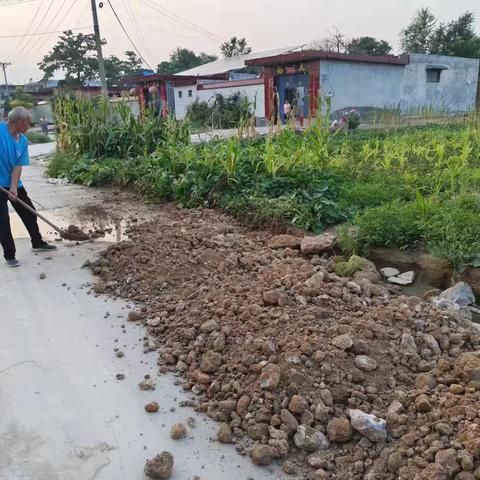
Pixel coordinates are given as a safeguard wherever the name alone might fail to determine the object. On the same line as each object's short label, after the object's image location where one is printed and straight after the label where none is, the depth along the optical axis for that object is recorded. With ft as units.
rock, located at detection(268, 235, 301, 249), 15.83
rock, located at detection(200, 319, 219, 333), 10.18
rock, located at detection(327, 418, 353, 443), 7.37
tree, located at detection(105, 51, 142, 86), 173.88
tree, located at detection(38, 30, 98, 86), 157.48
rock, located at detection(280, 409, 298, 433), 7.57
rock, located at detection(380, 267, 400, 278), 14.37
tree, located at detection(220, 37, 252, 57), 175.22
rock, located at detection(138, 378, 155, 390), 9.02
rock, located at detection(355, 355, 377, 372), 8.45
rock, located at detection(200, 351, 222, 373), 9.13
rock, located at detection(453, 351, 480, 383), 8.03
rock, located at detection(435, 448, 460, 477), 6.41
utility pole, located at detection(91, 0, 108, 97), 47.59
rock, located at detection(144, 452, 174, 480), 6.96
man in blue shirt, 15.74
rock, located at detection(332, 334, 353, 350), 8.75
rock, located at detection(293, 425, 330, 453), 7.31
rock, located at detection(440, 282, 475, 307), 12.39
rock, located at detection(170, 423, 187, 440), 7.77
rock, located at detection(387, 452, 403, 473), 6.72
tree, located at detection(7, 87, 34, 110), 110.81
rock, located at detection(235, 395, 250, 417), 8.05
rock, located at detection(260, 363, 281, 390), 8.17
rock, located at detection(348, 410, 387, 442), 7.27
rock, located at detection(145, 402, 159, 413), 8.42
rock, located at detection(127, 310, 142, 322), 11.62
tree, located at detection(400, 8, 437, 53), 123.95
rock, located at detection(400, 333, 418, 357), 8.97
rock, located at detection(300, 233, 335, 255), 15.32
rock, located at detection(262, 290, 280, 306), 10.67
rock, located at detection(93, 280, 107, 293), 13.35
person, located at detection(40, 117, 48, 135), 90.12
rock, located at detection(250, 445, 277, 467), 7.18
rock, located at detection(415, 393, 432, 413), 7.50
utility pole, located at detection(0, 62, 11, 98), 176.65
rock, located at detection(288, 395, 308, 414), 7.79
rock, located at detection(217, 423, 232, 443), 7.67
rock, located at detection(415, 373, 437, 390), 8.11
